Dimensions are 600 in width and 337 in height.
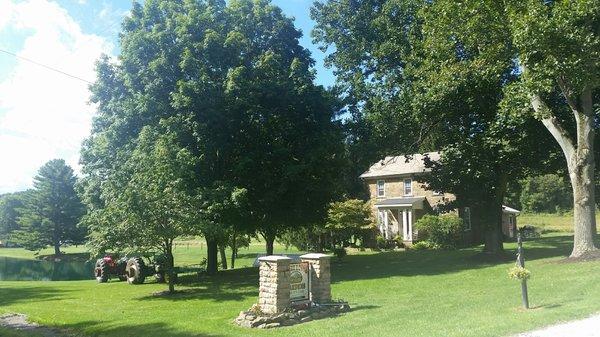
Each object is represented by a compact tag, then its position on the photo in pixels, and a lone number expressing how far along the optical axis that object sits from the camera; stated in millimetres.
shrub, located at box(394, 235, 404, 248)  40781
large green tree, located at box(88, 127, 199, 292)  19547
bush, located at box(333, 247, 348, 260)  31619
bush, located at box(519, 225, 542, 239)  41519
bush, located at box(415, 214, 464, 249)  36188
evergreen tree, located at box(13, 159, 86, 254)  64875
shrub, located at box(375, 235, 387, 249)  40562
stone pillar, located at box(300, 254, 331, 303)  14148
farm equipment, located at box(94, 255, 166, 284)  26062
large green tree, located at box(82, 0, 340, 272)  24062
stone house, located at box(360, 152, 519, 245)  41594
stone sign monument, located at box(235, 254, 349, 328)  13031
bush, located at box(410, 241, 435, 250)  37312
